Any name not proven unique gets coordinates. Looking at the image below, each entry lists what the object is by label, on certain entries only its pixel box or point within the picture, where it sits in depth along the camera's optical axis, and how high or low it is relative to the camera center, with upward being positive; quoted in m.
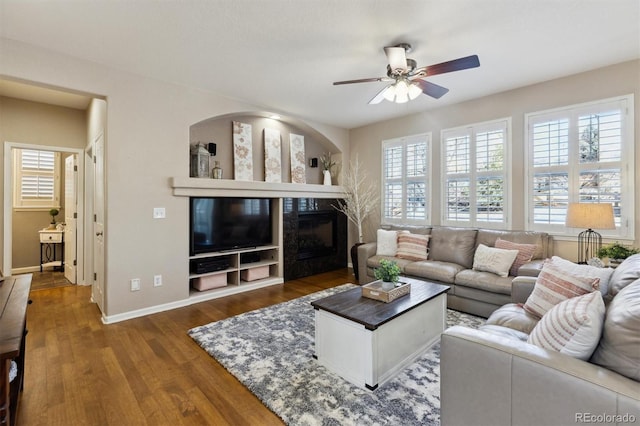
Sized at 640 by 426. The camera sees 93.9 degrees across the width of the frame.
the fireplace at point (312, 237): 4.96 -0.43
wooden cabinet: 1.29 -0.56
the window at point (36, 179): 5.66 +0.66
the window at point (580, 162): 3.23 +0.60
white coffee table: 2.07 -0.91
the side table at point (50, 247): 5.43 -0.67
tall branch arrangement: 5.64 +0.34
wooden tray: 2.48 -0.67
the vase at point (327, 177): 5.76 +0.70
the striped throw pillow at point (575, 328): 1.24 -0.50
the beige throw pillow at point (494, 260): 3.33 -0.53
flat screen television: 3.98 -0.15
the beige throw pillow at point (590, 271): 1.89 -0.38
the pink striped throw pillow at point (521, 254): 3.37 -0.46
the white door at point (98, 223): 3.53 -0.13
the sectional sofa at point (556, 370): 1.08 -0.62
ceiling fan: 2.46 +1.23
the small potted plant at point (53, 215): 5.66 -0.04
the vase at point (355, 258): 4.79 -0.72
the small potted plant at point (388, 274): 2.64 -0.54
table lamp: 2.85 -0.02
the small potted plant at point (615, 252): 2.93 -0.39
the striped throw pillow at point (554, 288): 1.87 -0.49
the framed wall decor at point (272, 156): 4.96 +0.96
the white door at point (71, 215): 4.71 -0.03
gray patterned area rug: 1.81 -1.21
